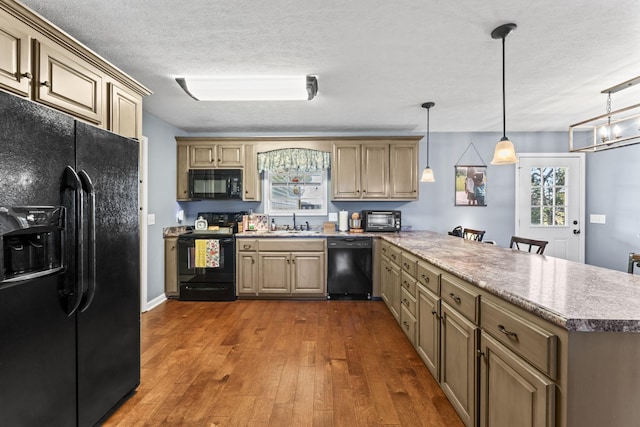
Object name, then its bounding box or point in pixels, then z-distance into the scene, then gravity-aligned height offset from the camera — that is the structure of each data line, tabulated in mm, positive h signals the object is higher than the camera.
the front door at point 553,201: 4688 +175
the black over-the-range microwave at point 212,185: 4379 +368
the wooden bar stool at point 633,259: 1868 -281
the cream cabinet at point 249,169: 4457 +606
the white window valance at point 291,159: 4484 +758
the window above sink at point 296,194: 4766 +267
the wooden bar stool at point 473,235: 3519 -267
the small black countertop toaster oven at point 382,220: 4355 -115
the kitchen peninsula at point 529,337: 969 -483
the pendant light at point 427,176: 3650 +424
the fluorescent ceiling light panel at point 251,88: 2805 +1153
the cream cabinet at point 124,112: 2012 +682
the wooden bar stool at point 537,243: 2432 -243
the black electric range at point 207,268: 4043 -744
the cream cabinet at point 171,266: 4121 -732
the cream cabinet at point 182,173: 4426 +541
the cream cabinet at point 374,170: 4414 +595
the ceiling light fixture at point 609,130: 2843 +1108
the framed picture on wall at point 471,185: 4750 +416
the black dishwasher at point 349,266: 4074 -712
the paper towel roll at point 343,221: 4535 -136
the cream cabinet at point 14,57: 1369 +698
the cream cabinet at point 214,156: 4449 +788
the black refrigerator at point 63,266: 1242 -265
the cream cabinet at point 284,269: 4094 -756
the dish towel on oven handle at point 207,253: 4031 -543
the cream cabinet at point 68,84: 1547 +690
